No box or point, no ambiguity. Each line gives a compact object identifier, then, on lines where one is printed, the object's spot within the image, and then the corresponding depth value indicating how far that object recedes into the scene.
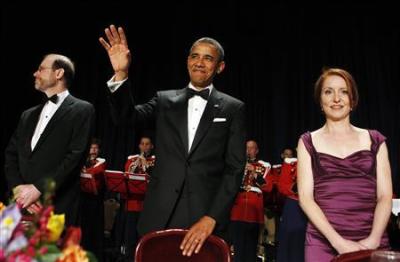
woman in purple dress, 2.46
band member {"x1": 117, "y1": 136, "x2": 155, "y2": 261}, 6.79
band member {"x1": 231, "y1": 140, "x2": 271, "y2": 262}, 7.06
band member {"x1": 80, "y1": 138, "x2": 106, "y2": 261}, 6.44
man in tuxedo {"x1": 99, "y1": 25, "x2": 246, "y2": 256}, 2.48
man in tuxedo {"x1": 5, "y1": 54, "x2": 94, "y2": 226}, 3.35
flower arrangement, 1.03
